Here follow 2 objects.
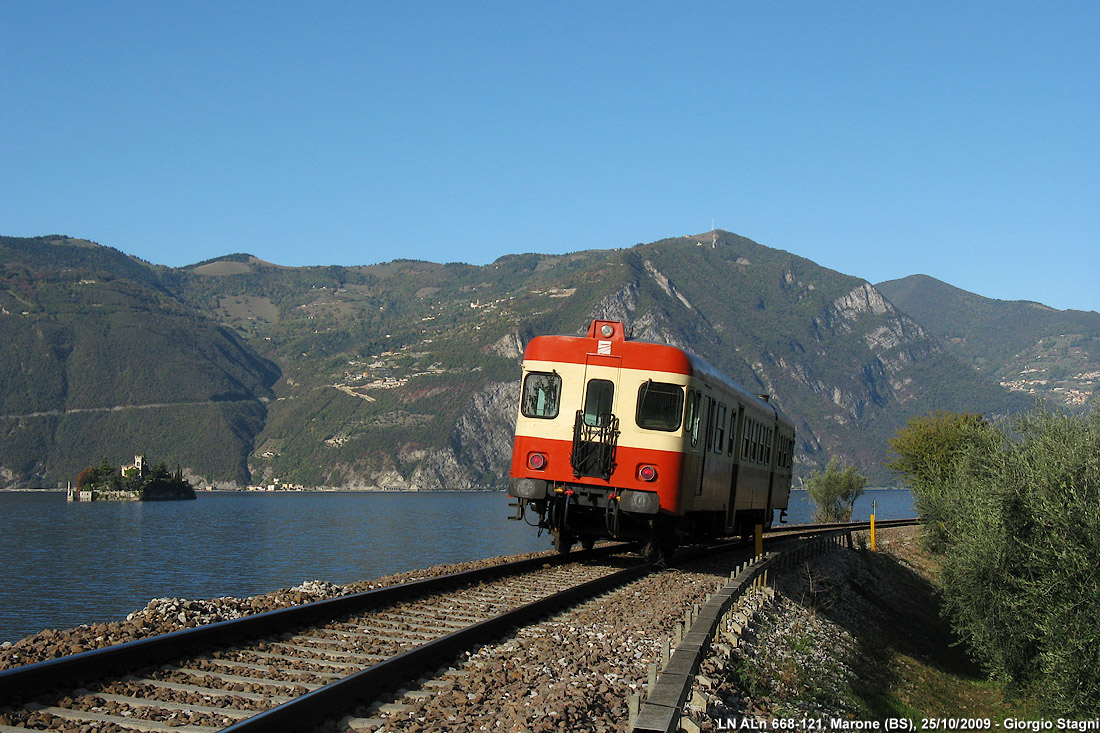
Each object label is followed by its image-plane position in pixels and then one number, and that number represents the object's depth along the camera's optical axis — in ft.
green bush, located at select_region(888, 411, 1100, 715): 61.41
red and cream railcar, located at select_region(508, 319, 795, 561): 53.01
